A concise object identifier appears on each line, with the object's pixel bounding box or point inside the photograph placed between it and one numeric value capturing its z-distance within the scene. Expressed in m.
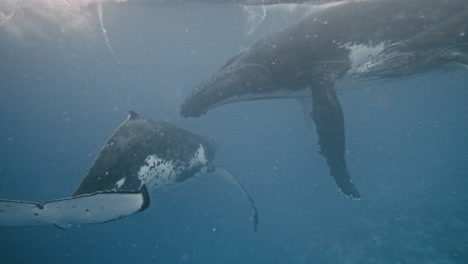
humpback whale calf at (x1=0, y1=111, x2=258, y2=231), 2.99
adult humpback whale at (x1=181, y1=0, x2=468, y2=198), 5.52
